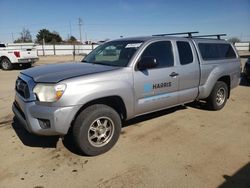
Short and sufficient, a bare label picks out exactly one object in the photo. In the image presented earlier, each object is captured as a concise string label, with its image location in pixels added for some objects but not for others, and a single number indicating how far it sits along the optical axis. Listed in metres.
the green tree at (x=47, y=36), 56.93
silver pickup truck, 2.64
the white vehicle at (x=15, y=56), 11.27
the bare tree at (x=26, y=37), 56.87
